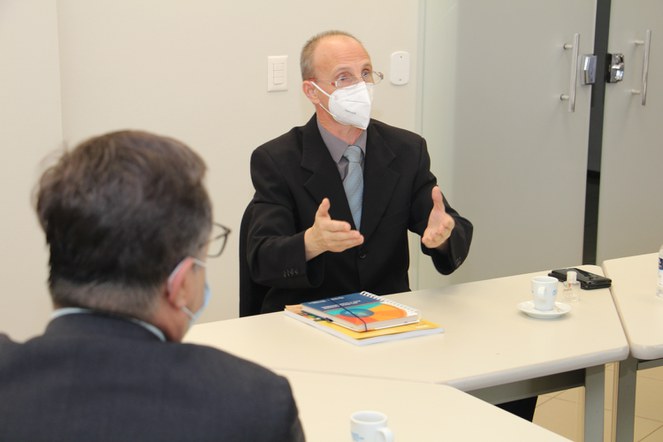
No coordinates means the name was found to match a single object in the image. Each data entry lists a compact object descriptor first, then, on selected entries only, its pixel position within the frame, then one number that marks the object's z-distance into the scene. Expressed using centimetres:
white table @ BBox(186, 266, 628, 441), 194
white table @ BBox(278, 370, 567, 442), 163
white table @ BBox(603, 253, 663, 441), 212
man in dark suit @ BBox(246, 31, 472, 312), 246
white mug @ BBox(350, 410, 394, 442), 148
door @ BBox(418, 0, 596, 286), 416
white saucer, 228
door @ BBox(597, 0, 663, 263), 445
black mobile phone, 255
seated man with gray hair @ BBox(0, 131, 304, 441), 106
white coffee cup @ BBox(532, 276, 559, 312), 230
